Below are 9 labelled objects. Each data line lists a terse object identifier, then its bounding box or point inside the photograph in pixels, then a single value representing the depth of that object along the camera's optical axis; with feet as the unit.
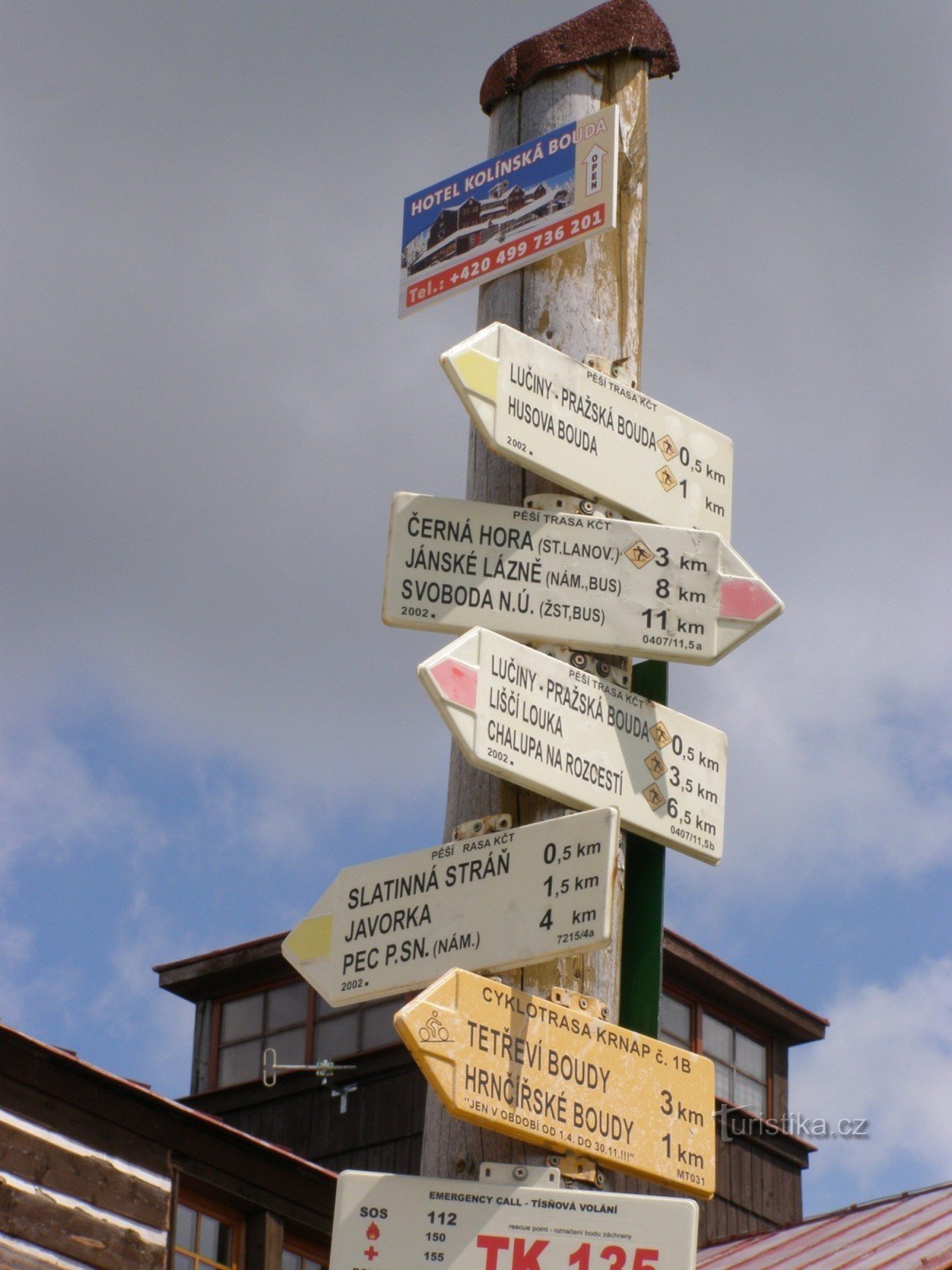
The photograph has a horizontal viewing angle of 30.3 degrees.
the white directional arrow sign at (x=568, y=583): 13.21
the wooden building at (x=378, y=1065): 51.83
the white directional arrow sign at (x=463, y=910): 11.84
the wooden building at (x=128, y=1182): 35.94
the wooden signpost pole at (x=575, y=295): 12.62
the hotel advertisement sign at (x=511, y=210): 14.53
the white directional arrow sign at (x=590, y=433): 13.48
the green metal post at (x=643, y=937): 12.93
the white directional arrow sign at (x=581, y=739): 12.45
